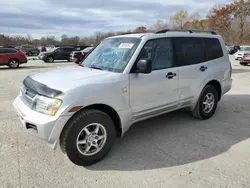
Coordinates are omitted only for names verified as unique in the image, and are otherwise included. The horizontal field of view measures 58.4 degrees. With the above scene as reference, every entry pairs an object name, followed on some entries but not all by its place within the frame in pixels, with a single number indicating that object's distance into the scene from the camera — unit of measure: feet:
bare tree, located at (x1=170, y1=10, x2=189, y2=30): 197.77
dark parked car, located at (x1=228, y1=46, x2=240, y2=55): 111.04
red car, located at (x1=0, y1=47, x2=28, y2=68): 54.54
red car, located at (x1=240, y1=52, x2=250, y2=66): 54.75
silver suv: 9.45
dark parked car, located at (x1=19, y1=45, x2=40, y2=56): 117.19
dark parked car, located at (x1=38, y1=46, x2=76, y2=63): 77.46
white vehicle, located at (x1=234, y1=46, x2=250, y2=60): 70.67
